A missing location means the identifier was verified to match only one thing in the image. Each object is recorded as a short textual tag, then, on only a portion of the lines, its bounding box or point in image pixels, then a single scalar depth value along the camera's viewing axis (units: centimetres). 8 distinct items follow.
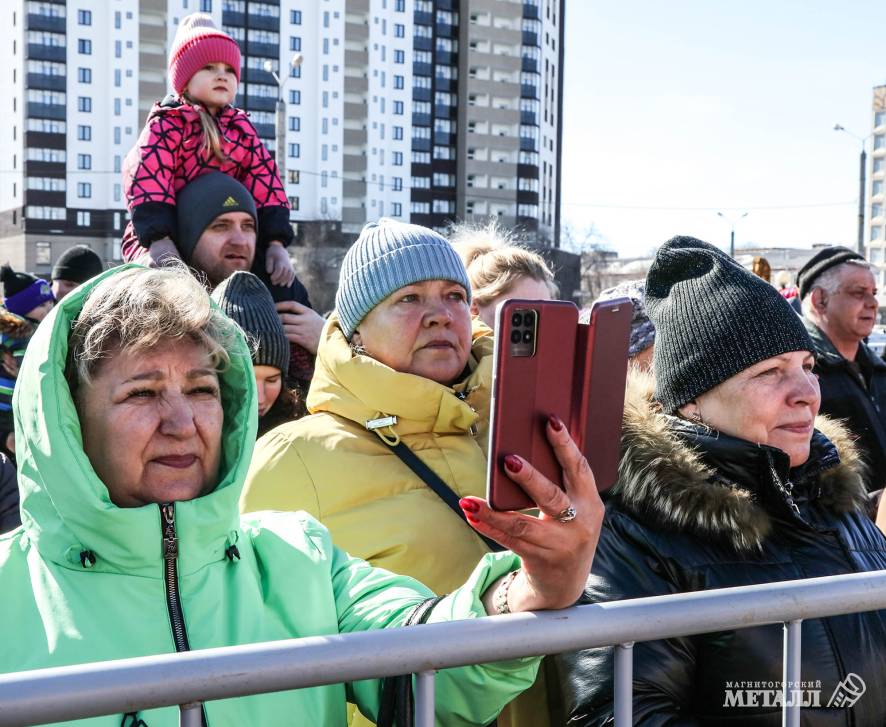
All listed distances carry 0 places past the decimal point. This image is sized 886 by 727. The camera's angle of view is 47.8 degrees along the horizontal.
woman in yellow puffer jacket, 266
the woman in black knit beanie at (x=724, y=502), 212
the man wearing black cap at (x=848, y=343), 510
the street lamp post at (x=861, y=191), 2353
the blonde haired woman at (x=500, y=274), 416
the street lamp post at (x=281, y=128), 1842
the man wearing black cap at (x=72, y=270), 663
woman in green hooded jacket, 177
